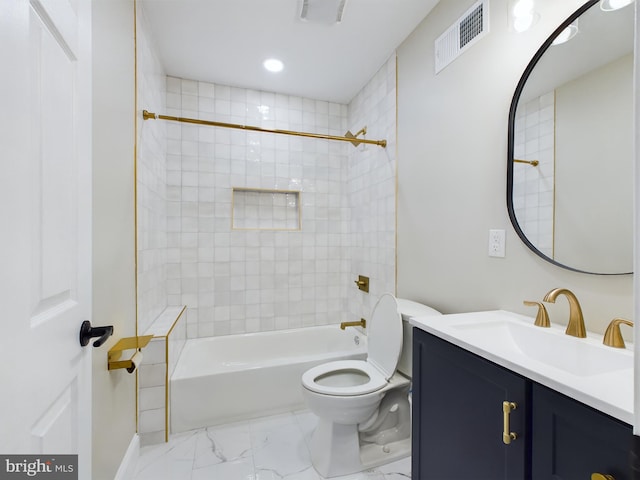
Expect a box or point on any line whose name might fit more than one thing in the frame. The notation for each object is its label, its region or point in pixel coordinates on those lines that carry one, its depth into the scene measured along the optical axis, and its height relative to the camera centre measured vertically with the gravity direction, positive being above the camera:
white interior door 0.53 +0.02
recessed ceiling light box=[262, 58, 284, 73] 2.26 +1.35
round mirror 0.95 +0.34
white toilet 1.53 -0.88
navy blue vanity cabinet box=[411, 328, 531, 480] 0.77 -0.56
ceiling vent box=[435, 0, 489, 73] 1.43 +1.06
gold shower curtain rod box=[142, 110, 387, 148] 1.76 +0.73
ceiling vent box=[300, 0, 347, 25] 1.65 +1.31
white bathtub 1.89 -1.00
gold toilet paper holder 1.24 -0.51
